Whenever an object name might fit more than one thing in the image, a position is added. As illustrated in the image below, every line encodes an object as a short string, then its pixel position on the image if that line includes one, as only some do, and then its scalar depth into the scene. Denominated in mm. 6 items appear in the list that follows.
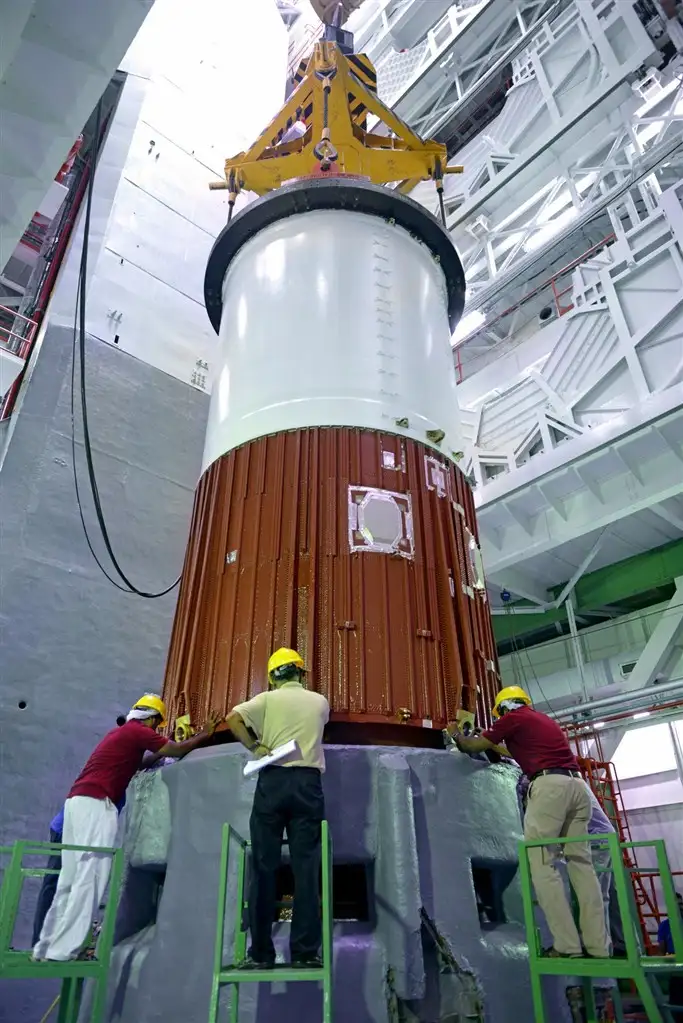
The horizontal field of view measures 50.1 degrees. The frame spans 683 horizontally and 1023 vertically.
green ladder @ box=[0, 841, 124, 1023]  4332
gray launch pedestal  4336
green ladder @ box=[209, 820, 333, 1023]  3535
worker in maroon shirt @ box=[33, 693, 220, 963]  4715
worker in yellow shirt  3945
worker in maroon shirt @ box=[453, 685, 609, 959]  4414
